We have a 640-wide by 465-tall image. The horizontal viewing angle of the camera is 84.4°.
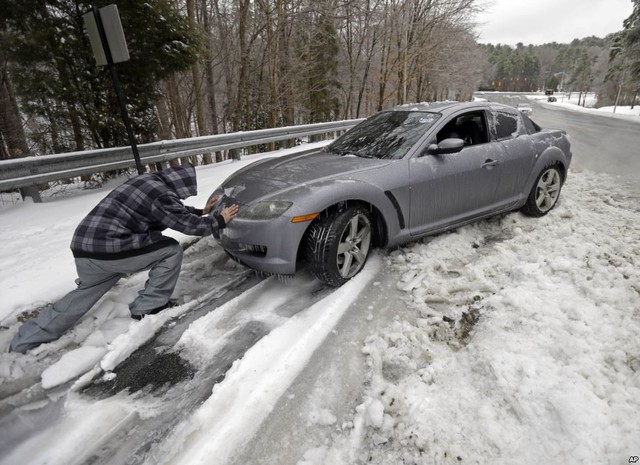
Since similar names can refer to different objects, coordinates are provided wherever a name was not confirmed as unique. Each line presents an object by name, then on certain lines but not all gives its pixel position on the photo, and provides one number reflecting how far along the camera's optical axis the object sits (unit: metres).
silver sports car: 2.84
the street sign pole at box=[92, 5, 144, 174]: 4.48
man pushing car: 2.49
